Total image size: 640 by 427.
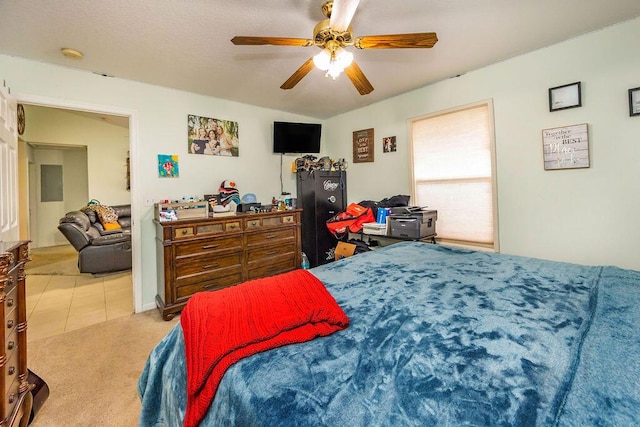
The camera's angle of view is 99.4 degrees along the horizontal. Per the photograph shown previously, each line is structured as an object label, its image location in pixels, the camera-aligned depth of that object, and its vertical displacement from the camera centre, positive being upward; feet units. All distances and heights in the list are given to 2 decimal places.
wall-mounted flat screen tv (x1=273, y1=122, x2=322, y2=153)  12.89 +3.82
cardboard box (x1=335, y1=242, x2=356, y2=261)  11.35 -1.55
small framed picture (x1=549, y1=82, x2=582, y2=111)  7.38 +3.10
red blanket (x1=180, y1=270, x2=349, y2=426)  2.62 -1.22
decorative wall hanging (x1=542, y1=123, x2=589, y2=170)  7.36 +1.71
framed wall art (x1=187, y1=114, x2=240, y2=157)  10.65 +3.32
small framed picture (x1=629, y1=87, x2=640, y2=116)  6.64 +2.57
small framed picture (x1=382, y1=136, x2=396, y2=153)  11.83 +3.02
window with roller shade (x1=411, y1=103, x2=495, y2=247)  9.40 +1.48
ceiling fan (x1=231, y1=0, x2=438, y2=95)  5.15 +3.42
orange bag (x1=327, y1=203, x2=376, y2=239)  11.35 -0.29
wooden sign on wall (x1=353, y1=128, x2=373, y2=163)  12.71 +3.23
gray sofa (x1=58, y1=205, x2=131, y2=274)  13.46 -1.29
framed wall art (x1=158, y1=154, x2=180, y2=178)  9.98 +1.95
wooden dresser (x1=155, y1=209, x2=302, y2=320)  8.72 -1.28
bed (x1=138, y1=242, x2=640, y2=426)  1.99 -1.40
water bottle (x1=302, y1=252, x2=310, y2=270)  12.41 -2.18
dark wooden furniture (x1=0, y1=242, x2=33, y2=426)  3.91 -1.94
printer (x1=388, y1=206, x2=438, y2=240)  9.56 -0.38
